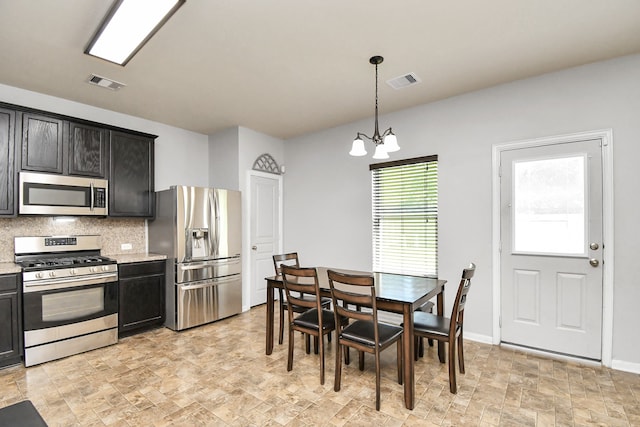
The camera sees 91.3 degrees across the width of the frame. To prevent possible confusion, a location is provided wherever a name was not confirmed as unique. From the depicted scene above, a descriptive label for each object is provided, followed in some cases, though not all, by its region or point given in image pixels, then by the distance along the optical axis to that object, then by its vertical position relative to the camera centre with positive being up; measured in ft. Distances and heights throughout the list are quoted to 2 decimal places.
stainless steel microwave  10.35 +0.63
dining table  7.36 -2.28
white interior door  16.20 -0.86
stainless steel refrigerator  12.75 -1.64
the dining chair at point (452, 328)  7.85 -3.11
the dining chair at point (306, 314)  8.62 -2.82
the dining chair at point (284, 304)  10.80 -3.30
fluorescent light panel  6.43 +4.24
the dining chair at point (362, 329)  7.41 -3.11
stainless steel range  9.65 -2.84
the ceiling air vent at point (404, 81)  10.32 +4.44
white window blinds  12.65 -0.20
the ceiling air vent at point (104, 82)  10.25 +4.40
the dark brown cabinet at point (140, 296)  11.75 -3.28
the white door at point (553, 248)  9.54 -1.19
